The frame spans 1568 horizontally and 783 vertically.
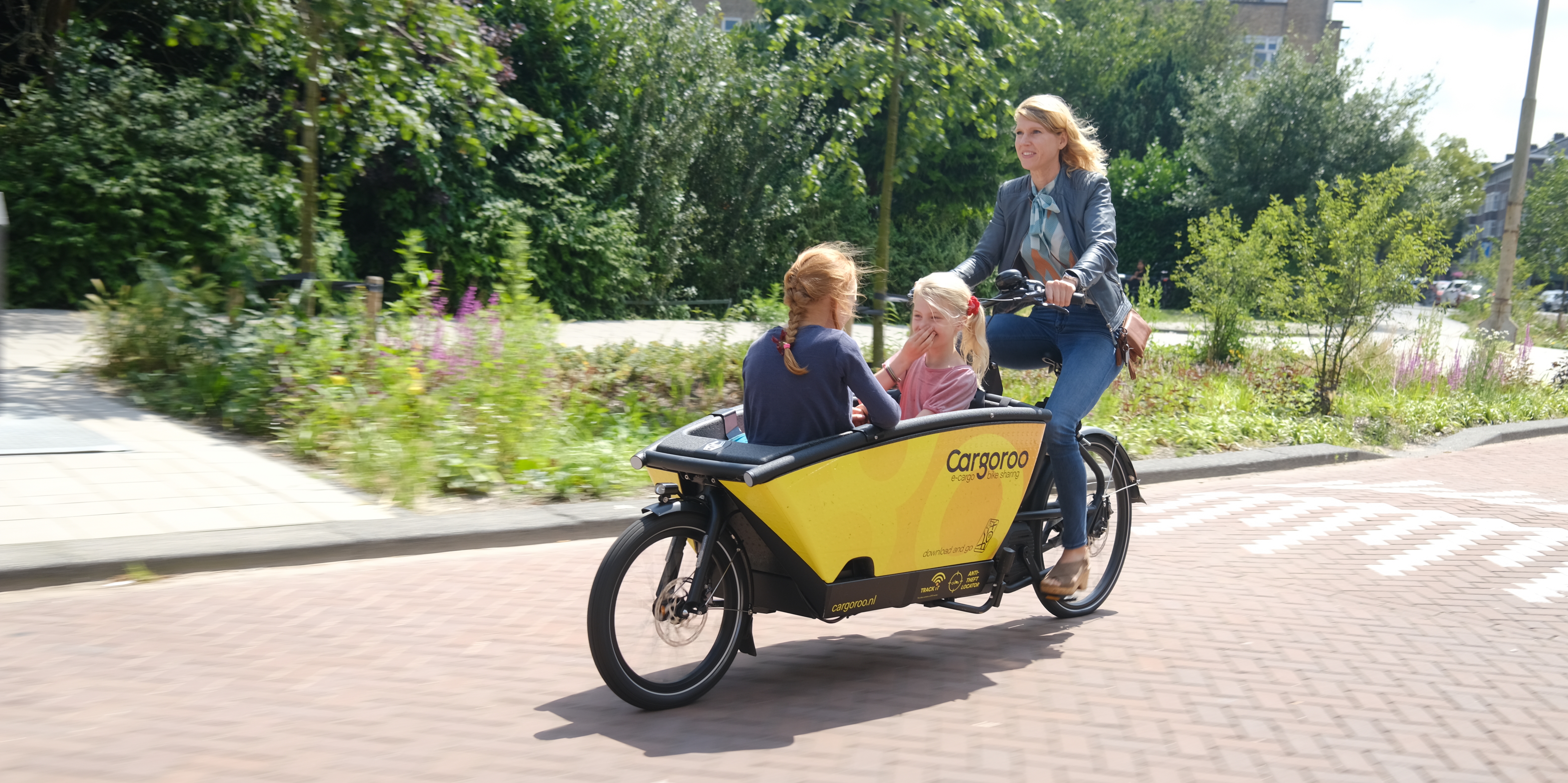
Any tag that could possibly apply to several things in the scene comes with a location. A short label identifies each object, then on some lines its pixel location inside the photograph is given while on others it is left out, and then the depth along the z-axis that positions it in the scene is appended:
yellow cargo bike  3.41
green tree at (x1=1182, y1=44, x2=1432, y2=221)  29.38
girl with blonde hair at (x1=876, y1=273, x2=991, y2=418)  4.08
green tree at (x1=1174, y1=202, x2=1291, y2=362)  12.69
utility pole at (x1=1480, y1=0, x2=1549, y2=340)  16.72
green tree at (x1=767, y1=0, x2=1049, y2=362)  9.83
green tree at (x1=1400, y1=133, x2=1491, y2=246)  26.94
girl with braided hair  3.60
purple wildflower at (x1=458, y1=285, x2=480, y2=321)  8.06
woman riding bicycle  4.41
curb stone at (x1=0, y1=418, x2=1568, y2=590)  4.50
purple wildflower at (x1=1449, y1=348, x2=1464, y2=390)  13.72
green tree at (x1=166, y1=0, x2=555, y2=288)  8.58
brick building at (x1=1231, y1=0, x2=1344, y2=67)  54.03
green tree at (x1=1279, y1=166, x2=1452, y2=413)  11.38
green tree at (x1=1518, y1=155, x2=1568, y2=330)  28.30
